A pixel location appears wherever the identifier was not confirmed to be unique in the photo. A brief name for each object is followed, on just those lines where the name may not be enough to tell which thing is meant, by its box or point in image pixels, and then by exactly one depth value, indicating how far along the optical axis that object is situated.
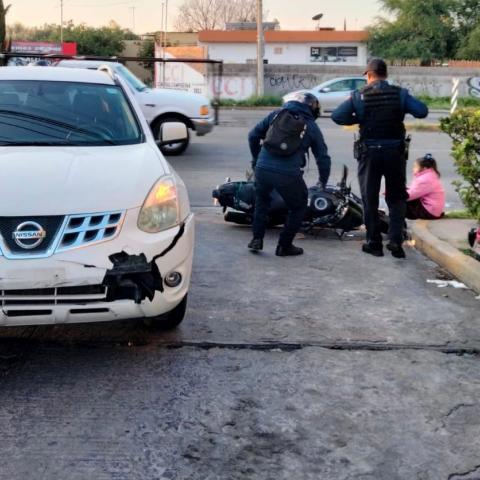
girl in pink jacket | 7.88
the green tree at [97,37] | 56.00
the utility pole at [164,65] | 29.76
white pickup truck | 13.52
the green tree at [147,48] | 54.09
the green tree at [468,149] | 6.23
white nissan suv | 3.60
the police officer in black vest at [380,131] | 6.38
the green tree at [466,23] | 47.00
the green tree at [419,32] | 47.38
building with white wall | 49.84
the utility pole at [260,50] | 29.94
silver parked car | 25.17
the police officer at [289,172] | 6.44
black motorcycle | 7.60
